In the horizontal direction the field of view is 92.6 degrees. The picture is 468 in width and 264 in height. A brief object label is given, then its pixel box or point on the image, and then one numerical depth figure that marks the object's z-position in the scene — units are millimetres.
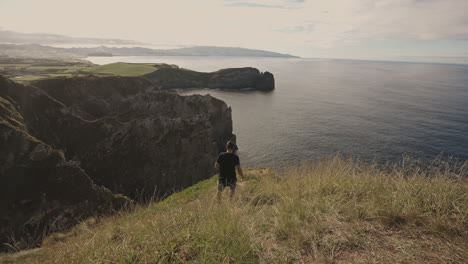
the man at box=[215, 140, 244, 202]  9570
